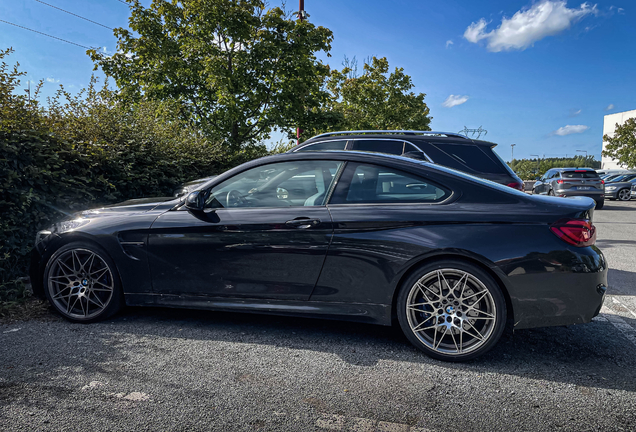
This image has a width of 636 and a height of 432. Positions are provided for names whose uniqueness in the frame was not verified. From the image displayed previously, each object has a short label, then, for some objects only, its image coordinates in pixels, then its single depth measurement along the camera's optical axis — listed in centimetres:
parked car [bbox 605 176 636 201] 2369
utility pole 1485
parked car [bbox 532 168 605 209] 1798
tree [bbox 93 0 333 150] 1263
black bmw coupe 318
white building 8316
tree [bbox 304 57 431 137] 3055
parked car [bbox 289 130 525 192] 671
